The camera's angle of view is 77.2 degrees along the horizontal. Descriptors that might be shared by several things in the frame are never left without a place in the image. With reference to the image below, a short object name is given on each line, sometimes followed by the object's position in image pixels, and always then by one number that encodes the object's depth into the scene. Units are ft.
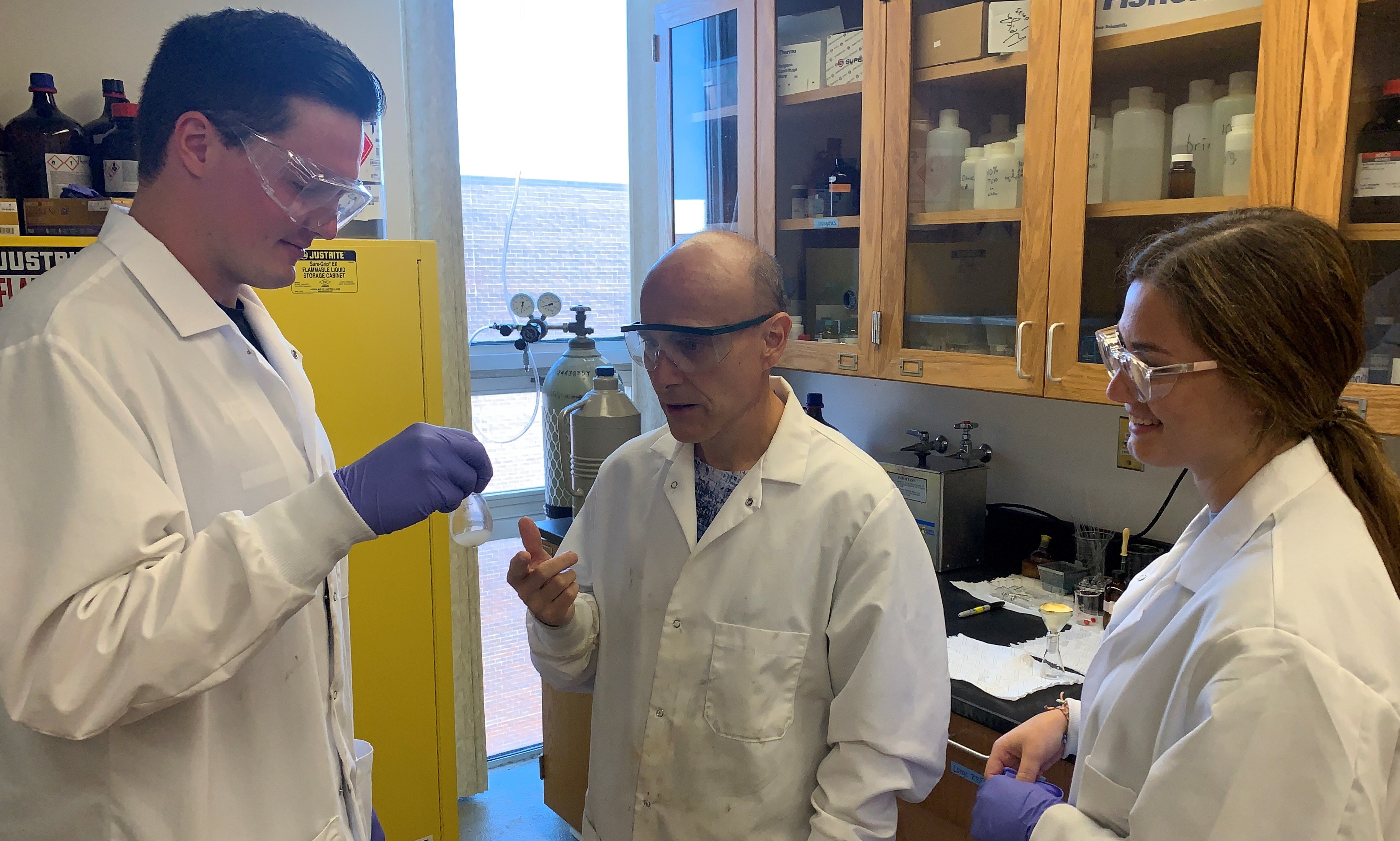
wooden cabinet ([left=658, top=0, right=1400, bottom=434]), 4.77
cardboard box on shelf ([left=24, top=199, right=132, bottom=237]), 5.84
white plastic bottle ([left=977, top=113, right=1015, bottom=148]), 6.40
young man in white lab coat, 2.99
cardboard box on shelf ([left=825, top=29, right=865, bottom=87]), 7.33
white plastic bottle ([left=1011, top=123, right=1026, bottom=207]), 6.25
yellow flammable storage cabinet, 6.77
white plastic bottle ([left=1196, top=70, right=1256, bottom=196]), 5.16
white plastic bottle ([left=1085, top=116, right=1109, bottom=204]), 5.85
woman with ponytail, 2.76
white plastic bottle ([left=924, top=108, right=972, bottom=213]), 6.81
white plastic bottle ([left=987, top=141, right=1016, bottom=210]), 6.39
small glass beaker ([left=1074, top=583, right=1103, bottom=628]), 6.34
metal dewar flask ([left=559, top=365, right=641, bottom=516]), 8.84
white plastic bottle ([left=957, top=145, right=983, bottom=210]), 6.68
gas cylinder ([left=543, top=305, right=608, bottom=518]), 9.50
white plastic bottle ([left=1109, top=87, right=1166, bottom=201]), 5.71
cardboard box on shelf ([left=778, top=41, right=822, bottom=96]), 7.70
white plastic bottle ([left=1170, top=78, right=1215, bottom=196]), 5.45
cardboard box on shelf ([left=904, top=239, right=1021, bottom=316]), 6.46
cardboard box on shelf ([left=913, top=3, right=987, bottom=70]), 6.48
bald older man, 4.10
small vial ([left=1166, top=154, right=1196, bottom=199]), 5.52
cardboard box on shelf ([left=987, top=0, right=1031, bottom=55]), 6.18
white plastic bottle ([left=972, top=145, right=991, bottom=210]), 6.60
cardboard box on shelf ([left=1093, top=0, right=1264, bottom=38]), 5.38
